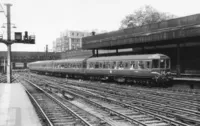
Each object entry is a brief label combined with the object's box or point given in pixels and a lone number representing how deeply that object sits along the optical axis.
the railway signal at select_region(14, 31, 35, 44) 23.50
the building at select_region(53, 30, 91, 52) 123.56
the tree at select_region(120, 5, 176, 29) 56.91
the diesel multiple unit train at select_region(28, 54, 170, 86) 21.95
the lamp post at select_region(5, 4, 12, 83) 23.63
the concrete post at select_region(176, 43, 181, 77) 23.61
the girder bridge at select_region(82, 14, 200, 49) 20.84
